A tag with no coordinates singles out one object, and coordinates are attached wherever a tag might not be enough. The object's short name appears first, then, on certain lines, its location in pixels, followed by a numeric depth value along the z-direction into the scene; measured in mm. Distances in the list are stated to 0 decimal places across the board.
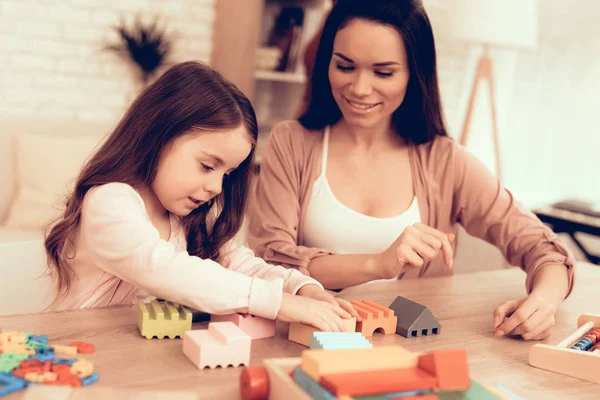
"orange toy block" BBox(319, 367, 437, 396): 758
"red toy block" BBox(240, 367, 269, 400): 848
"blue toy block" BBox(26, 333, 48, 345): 955
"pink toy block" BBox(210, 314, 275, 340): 1098
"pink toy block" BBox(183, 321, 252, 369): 952
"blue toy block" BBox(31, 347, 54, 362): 891
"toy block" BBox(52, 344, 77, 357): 940
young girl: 1101
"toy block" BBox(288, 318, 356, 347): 1097
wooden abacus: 1078
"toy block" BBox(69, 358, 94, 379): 858
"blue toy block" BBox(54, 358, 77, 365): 884
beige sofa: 2883
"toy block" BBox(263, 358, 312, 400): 805
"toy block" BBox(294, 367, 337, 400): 752
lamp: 3268
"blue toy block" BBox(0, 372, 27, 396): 790
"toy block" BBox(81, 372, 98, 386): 845
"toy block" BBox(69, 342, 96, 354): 958
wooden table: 899
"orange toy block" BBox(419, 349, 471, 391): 804
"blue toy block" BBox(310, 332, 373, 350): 976
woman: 1588
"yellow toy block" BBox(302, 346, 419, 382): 781
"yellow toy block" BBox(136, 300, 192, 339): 1050
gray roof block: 1200
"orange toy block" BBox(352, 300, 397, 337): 1170
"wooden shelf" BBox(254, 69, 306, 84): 3641
